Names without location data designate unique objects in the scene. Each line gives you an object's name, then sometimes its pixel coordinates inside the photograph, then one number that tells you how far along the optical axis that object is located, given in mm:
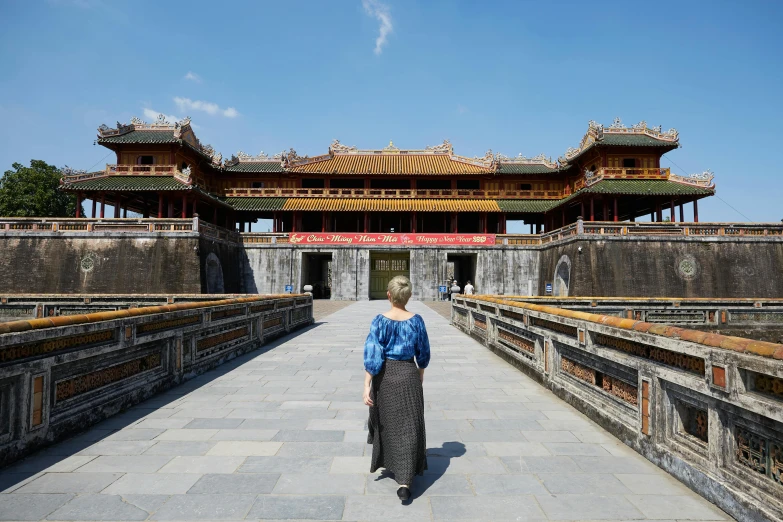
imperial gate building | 26234
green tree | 36812
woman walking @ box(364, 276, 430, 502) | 2954
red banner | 27688
